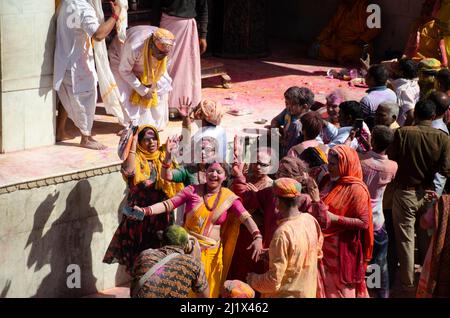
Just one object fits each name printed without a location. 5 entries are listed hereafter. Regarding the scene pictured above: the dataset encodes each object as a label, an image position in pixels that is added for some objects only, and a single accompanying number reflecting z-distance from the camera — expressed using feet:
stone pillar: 32.19
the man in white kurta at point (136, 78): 34.58
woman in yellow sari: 28.14
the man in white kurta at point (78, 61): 32.96
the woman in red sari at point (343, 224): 28.02
